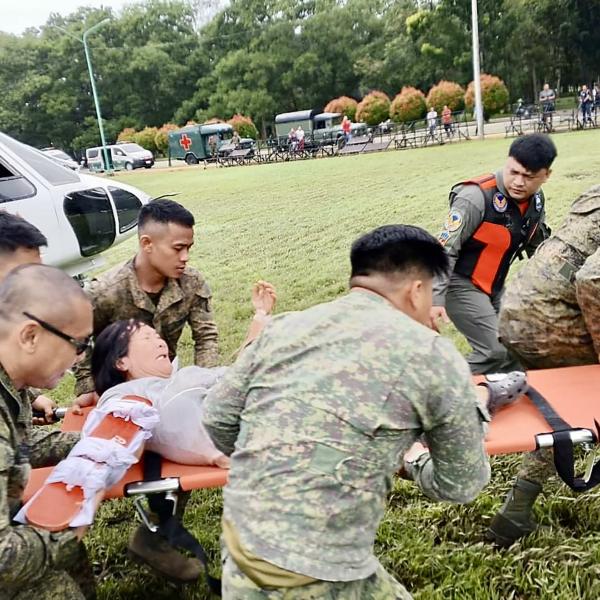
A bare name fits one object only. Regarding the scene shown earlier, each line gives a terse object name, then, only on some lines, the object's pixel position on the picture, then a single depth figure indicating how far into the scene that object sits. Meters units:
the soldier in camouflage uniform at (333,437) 1.42
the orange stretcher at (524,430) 2.14
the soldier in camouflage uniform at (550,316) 2.65
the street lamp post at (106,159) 30.75
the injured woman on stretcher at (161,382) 2.23
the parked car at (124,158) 33.19
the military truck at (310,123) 30.66
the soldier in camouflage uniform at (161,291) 3.12
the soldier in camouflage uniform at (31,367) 1.65
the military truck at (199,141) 34.09
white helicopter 5.15
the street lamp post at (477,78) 23.28
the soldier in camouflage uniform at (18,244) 2.75
